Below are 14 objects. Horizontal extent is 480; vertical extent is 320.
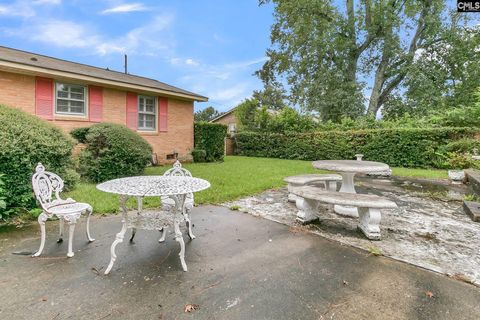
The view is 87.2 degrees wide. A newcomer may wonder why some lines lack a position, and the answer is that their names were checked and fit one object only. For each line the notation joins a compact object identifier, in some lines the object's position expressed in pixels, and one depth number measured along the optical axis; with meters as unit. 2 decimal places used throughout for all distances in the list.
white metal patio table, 2.64
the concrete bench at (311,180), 5.49
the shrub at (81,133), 7.30
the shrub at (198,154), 12.45
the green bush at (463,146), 9.80
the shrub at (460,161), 9.13
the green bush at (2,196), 3.63
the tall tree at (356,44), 16.97
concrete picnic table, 4.38
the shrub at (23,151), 4.09
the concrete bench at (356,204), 3.54
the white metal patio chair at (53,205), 2.96
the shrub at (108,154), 6.89
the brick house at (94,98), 7.86
